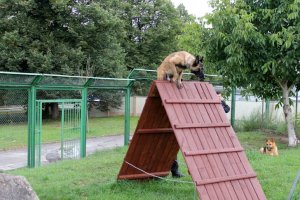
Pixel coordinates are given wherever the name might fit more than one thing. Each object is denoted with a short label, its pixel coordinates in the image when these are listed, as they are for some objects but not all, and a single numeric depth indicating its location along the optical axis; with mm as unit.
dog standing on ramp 6262
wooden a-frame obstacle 5402
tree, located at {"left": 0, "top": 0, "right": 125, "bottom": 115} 24141
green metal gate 11703
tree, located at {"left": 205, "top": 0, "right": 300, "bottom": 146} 11562
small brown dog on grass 10844
